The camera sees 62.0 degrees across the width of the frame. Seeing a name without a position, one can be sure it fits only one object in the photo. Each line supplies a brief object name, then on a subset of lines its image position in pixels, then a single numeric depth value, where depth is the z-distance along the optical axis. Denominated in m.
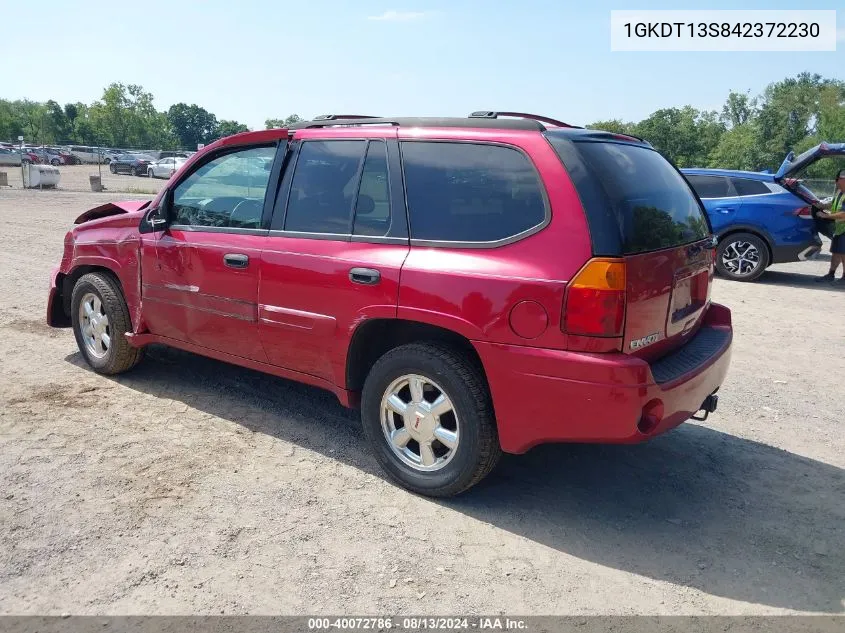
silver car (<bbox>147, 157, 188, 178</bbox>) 39.44
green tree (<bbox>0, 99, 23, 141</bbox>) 90.94
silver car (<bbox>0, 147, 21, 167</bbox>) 46.82
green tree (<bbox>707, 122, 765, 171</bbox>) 63.72
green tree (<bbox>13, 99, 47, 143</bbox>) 91.88
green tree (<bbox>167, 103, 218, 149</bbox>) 115.50
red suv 3.15
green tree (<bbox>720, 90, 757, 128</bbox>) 92.06
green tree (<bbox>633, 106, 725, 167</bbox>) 74.38
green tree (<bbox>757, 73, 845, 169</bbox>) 67.31
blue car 10.80
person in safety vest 10.75
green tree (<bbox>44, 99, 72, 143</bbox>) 92.25
